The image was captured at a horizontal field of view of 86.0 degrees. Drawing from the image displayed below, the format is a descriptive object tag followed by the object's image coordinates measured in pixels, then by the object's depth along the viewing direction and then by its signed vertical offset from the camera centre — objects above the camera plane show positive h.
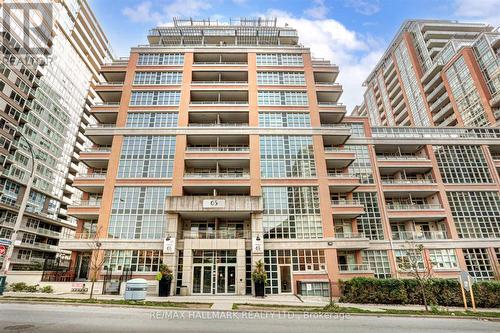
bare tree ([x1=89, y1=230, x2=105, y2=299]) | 26.78 +1.91
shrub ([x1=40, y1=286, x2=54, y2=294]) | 22.25 -1.47
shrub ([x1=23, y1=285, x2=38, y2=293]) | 22.12 -1.37
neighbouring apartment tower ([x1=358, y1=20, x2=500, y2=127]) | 49.22 +38.07
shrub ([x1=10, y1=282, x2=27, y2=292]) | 22.49 -1.19
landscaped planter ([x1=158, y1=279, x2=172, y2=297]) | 23.74 -1.60
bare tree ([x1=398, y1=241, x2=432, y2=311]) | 29.58 +0.35
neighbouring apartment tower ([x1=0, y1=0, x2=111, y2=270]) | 45.66 +29.18
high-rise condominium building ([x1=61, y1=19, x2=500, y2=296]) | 28.17 +9.64
